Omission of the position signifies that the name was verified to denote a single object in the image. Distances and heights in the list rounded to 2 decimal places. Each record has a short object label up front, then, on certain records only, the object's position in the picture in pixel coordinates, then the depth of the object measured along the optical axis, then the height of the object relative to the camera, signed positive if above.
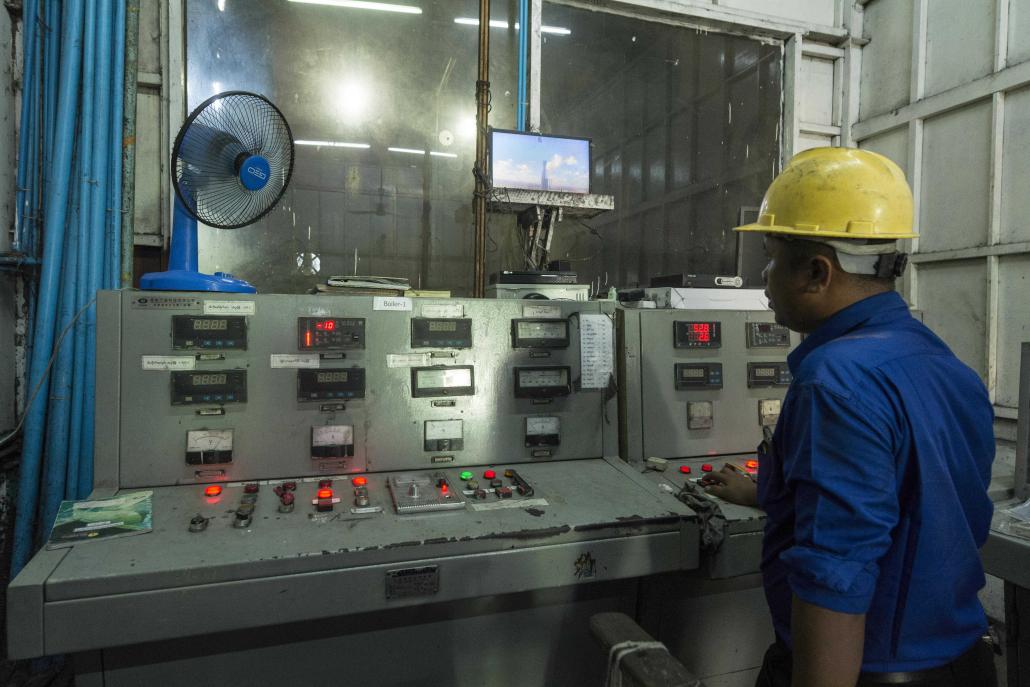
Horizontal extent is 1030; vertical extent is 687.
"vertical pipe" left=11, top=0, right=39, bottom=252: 1.98 +0.73
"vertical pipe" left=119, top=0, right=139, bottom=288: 2.01 +0.68
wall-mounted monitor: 2.29 +0.69
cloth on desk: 1.35 -0.42
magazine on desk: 1.13 -0.39
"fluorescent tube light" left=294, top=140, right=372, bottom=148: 2.42 +0.77
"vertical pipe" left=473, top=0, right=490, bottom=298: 2.37 +0.80
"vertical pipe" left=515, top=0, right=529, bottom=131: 2.64 +1.20
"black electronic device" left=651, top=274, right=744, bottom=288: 2.03 +0.20
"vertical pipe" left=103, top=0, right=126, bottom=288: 1.99 +0.57
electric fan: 1.48 +0.42
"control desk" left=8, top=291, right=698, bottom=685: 1.08 -0.38
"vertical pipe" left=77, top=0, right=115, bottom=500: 1.94 +0.47
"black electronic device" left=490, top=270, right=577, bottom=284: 1.98 +0.20
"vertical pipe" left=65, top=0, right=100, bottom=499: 1.92 +0.33
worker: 0.75 -0.17
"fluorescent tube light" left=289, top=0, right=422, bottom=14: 2.41 +1.37
